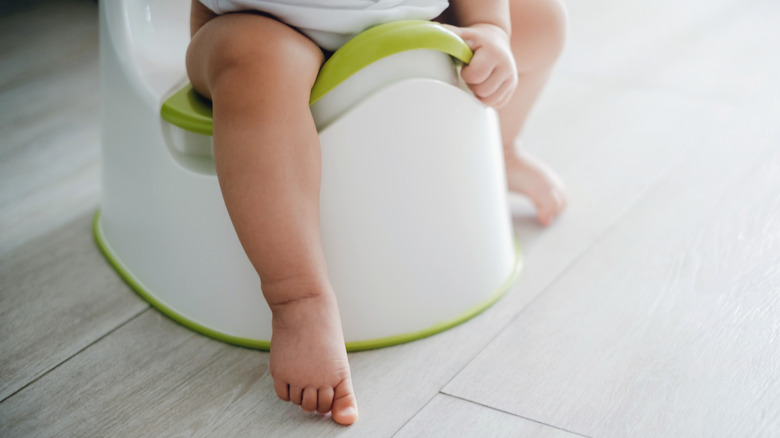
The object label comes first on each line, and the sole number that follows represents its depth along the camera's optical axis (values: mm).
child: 699
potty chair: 745
